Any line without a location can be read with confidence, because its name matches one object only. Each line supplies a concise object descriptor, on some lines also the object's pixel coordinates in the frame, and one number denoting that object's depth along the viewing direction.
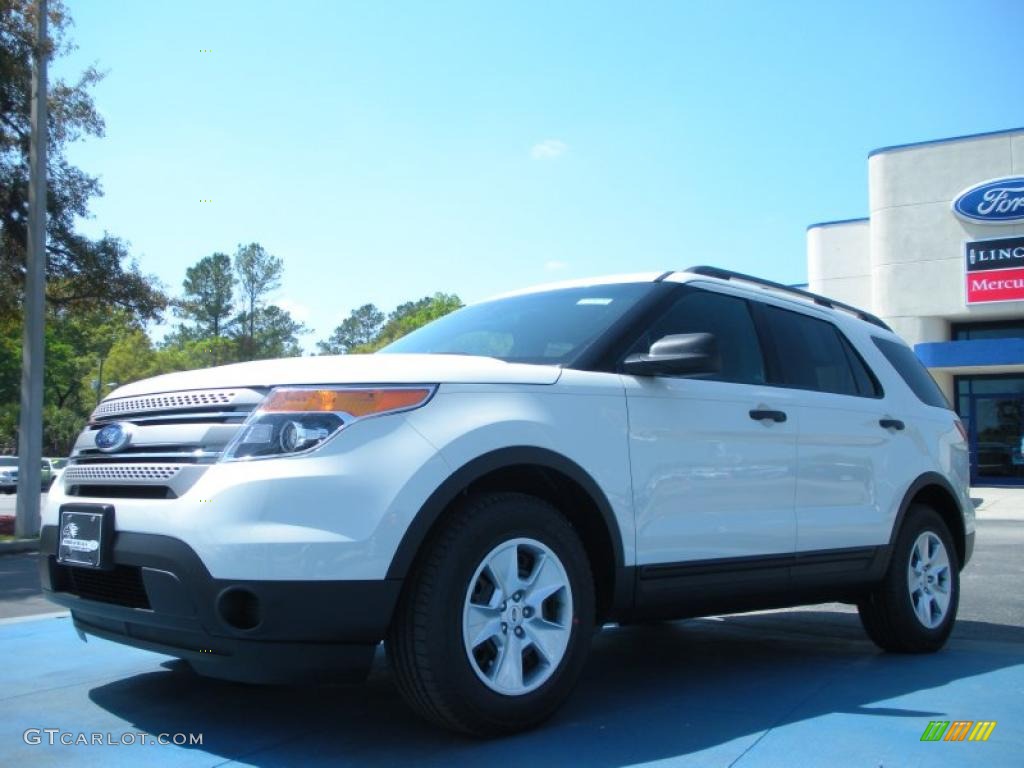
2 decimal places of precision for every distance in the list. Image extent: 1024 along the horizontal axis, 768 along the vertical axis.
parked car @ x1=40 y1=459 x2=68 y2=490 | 39.97
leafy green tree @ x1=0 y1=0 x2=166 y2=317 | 15.79
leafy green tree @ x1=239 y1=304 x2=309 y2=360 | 87.45
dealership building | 25.41
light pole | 13.83
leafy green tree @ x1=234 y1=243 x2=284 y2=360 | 86.06
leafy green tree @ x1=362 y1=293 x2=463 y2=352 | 66.81
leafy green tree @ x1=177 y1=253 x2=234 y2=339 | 87.81
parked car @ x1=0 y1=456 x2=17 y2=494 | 37.59
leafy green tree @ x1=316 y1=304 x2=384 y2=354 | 122.19
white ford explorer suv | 3.12
